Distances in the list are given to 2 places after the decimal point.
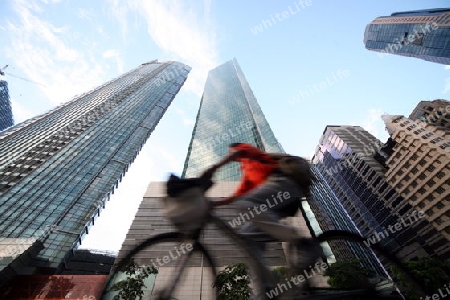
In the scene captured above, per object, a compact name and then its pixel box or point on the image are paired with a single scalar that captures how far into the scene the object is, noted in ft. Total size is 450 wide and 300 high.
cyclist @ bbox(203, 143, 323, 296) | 11.54
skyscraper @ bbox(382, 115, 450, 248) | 135.95
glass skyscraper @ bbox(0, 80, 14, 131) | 343.09
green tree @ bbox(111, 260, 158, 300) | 45.01
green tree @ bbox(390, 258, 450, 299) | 56.61
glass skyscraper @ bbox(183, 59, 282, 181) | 222.89
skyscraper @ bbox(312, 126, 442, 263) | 160.35
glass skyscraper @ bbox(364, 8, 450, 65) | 217.15
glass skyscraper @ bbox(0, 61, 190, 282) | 136.46
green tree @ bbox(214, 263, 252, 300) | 41.57
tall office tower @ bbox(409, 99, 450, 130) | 199.37
